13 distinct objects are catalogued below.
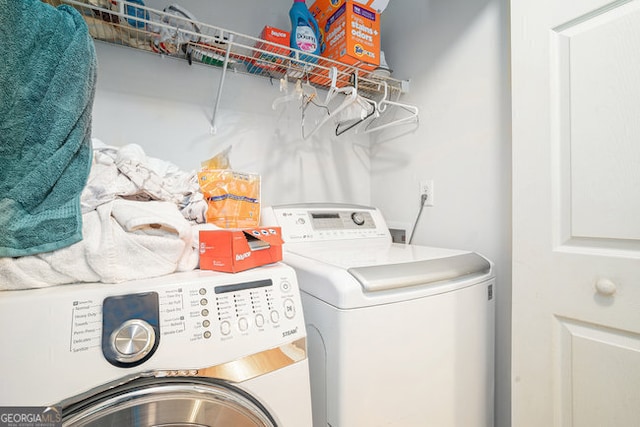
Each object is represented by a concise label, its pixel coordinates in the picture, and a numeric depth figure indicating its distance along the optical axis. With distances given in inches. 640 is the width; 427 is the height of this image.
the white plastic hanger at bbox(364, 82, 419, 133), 54.8
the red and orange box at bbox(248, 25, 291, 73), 48.6
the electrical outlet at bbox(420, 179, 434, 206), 57.4
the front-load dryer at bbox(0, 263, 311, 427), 18.5
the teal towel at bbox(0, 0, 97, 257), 22.1
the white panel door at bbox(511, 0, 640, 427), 28.3
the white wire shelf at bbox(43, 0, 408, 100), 40.7
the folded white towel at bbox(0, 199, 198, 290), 22.0
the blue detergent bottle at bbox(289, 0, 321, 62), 50.9
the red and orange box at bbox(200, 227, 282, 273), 27.0
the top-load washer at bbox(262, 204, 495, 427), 28.7
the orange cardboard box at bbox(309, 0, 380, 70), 50.3
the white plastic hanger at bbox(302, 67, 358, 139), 48.5
